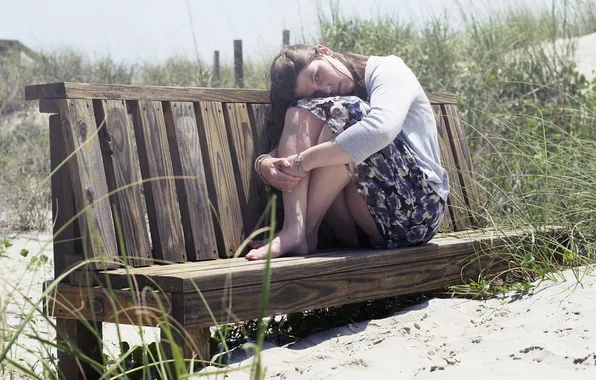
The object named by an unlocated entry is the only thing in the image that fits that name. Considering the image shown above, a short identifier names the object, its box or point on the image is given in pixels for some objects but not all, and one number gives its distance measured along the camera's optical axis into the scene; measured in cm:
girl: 342
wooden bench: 302
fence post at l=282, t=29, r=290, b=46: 1060
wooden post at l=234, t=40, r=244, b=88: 1071
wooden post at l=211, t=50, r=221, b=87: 1041
